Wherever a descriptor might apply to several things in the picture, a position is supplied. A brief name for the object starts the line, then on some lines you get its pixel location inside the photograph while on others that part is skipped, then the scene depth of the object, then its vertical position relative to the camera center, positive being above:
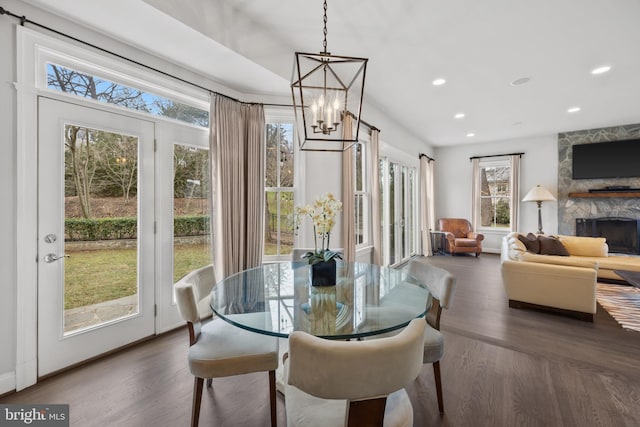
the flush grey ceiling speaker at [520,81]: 3.74 +1.86
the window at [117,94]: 2.16 +1.09
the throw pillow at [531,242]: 4.57 -0.50
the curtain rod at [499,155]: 7.04 +1.56
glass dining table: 1.31 -0.53
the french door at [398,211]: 5.53 +0.06
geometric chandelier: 1.78 +1.12
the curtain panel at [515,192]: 7.05 +0.55
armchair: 6.81 -0.61
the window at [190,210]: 2.94 +0.05
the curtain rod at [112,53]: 1.88 +1.37
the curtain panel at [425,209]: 7.08 +0.12
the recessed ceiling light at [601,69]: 3.41 +1.83
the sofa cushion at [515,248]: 3.83 -0.53
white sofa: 3.06 -0.83
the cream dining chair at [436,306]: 1.65 -0.64
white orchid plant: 1.82 -0.01
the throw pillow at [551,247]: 4.62 -0.58
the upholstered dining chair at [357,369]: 0.88 -0.52
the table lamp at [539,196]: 6.29 +0.41
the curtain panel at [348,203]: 3.82 +0.15
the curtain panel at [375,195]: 4.55 +0.31
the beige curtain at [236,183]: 3.02 +0.36
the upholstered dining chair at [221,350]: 1.50 -0.78
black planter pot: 1.82 -0.40
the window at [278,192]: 3.56 +0.29
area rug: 3.12 -1.21
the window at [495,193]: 7.43 +0.55
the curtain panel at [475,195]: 7.62 +0.51
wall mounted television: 5.86 +1.19
